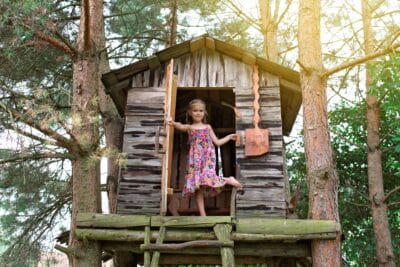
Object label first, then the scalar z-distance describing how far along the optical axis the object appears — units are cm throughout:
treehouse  618
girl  693
